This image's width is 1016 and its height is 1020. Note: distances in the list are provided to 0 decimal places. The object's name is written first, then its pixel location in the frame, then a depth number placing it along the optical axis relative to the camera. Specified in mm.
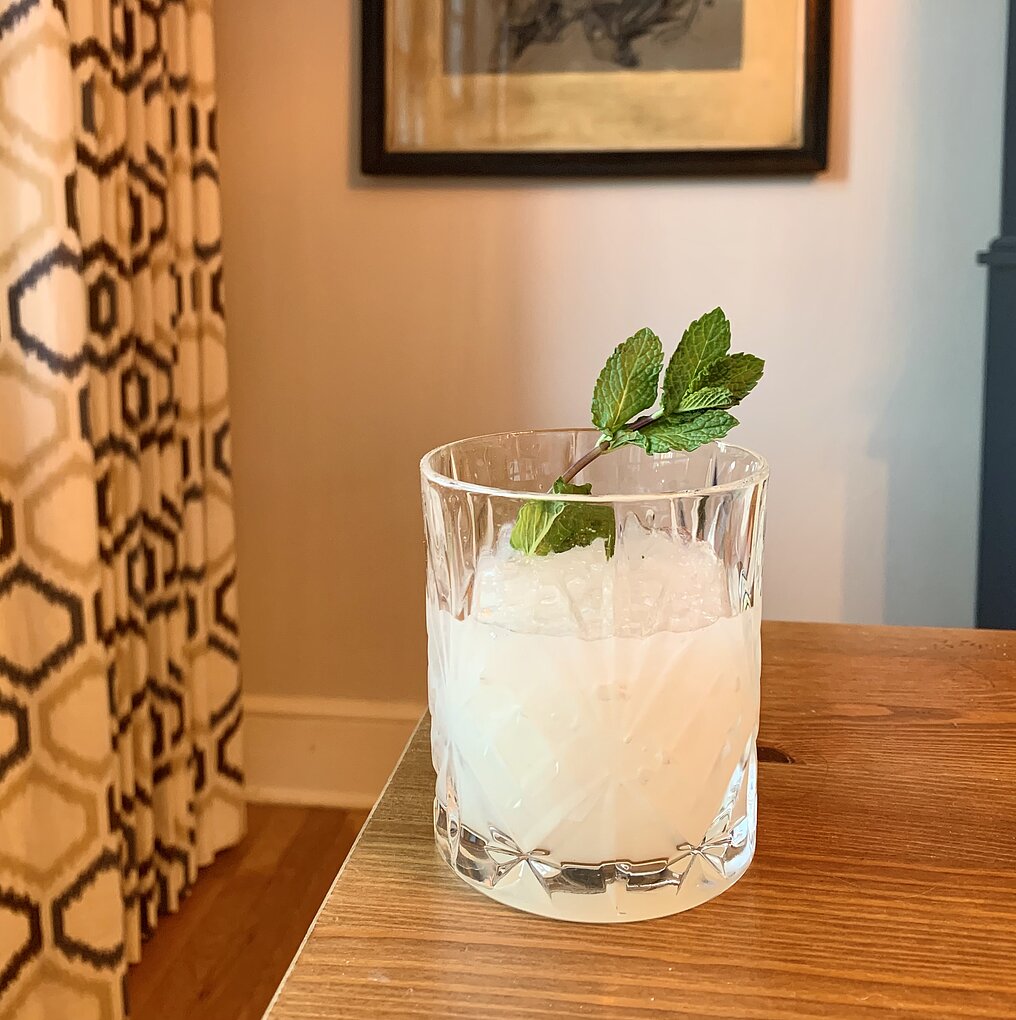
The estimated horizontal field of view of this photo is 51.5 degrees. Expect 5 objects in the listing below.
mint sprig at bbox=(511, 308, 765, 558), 483
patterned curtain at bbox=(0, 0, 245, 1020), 1049
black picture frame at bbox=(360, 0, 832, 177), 1426
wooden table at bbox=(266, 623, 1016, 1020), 423
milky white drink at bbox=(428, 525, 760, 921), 464
